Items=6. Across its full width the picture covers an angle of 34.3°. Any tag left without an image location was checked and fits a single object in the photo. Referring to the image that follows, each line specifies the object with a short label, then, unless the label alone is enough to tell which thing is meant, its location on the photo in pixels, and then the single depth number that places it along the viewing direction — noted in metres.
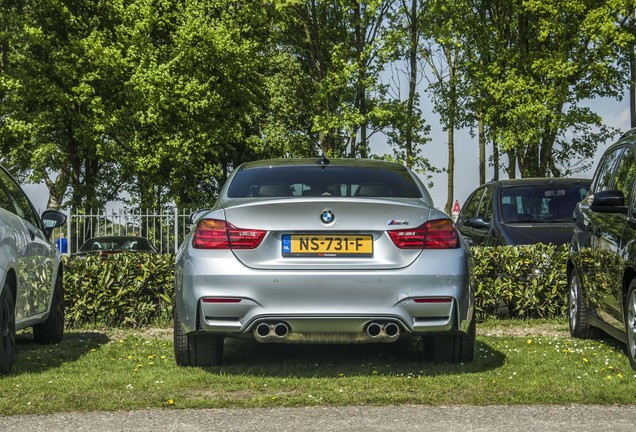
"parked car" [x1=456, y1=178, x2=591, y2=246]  13.37
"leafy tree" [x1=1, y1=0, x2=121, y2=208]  37.22
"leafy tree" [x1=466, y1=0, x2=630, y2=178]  31.61
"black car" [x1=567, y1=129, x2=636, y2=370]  7.86
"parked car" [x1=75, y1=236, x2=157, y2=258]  24.42
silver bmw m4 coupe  7.06
